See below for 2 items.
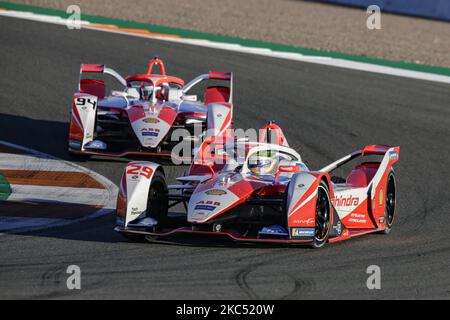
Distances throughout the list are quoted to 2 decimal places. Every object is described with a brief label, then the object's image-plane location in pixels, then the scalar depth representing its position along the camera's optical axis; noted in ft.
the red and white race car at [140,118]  55.67
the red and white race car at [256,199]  37.40
